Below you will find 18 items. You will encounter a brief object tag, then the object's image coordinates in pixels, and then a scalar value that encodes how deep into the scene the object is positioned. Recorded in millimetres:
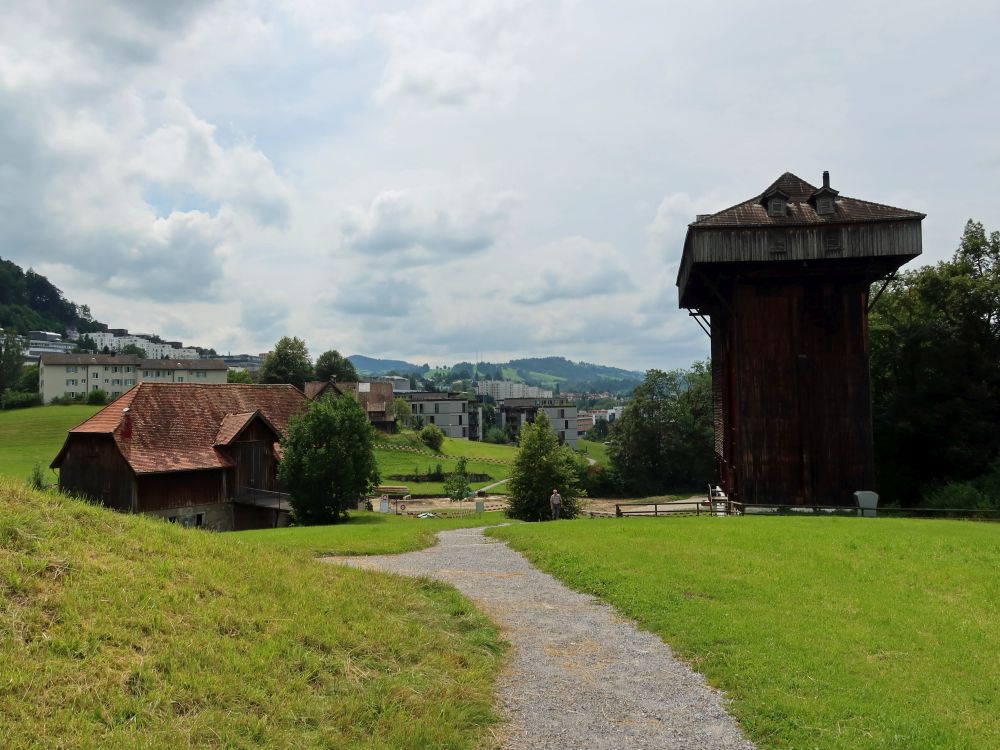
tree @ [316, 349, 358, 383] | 101000
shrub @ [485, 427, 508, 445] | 123625
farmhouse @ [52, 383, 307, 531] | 32312
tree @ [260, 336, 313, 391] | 92438
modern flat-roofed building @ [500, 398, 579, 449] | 132500
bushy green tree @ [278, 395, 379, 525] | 30453
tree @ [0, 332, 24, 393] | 96312
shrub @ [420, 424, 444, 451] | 85688
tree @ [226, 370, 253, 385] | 110475
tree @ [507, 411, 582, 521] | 37688
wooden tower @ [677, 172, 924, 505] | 30859
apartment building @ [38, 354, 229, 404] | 100438
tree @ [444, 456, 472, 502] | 50844
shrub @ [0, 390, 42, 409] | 89375
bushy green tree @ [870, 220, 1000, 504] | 36125
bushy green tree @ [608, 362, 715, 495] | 70438
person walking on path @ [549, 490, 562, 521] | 31156
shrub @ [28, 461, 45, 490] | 35538
